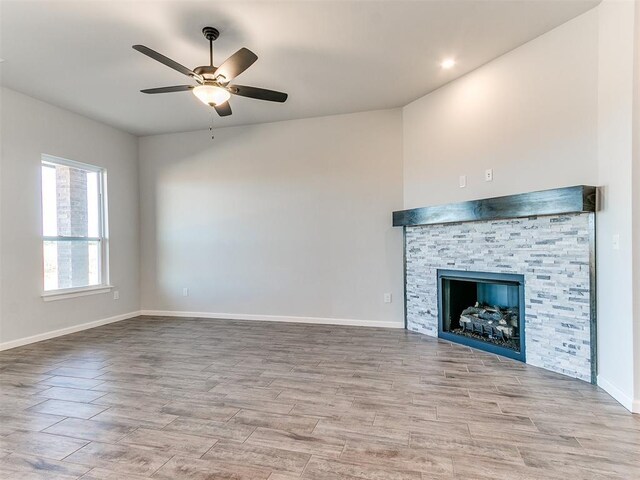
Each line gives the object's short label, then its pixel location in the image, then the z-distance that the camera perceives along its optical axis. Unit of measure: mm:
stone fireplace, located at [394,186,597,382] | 2770
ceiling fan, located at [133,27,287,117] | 2484
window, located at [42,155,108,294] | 4414
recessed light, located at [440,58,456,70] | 3400
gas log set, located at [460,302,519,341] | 3553
